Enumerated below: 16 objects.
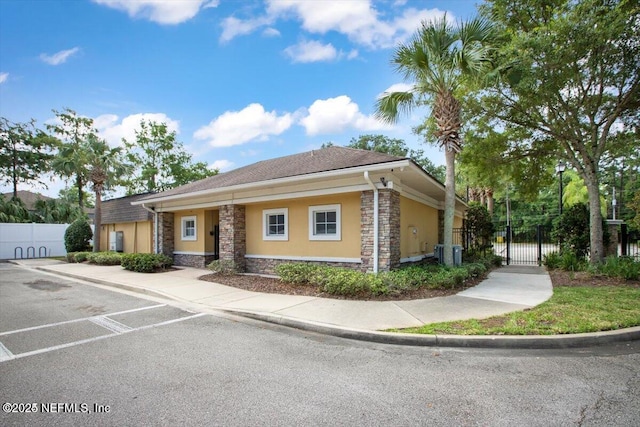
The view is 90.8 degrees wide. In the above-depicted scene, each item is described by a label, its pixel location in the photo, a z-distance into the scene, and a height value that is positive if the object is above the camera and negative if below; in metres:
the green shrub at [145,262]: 12.60 -1.56
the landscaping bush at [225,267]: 11.18 -1.57
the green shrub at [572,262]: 10.98 -1.47
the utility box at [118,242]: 18.75 -1.07
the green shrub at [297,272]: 8.80 -1.42
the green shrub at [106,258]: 15.30 -1.69
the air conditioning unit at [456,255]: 10.15 -1.08
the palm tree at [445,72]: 8.45 +4.16
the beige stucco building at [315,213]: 8.56 +0.34
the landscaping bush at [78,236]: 19.80 -0.76
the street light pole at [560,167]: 13.88 +2.43
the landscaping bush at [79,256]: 17.22 -1.78
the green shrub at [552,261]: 11.77 -1.51
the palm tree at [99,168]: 18.56 +3.36
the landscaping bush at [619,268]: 9.09 -1.42
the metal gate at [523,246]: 13.58 -1.99
